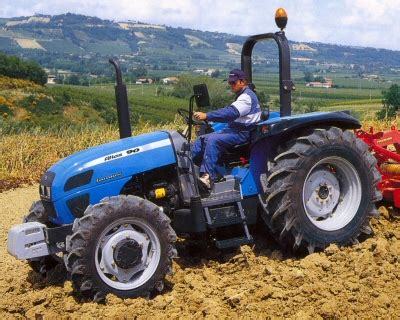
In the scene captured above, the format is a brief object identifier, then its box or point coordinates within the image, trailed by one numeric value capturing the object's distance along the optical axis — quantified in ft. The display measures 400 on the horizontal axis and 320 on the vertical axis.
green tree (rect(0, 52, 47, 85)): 232.32
